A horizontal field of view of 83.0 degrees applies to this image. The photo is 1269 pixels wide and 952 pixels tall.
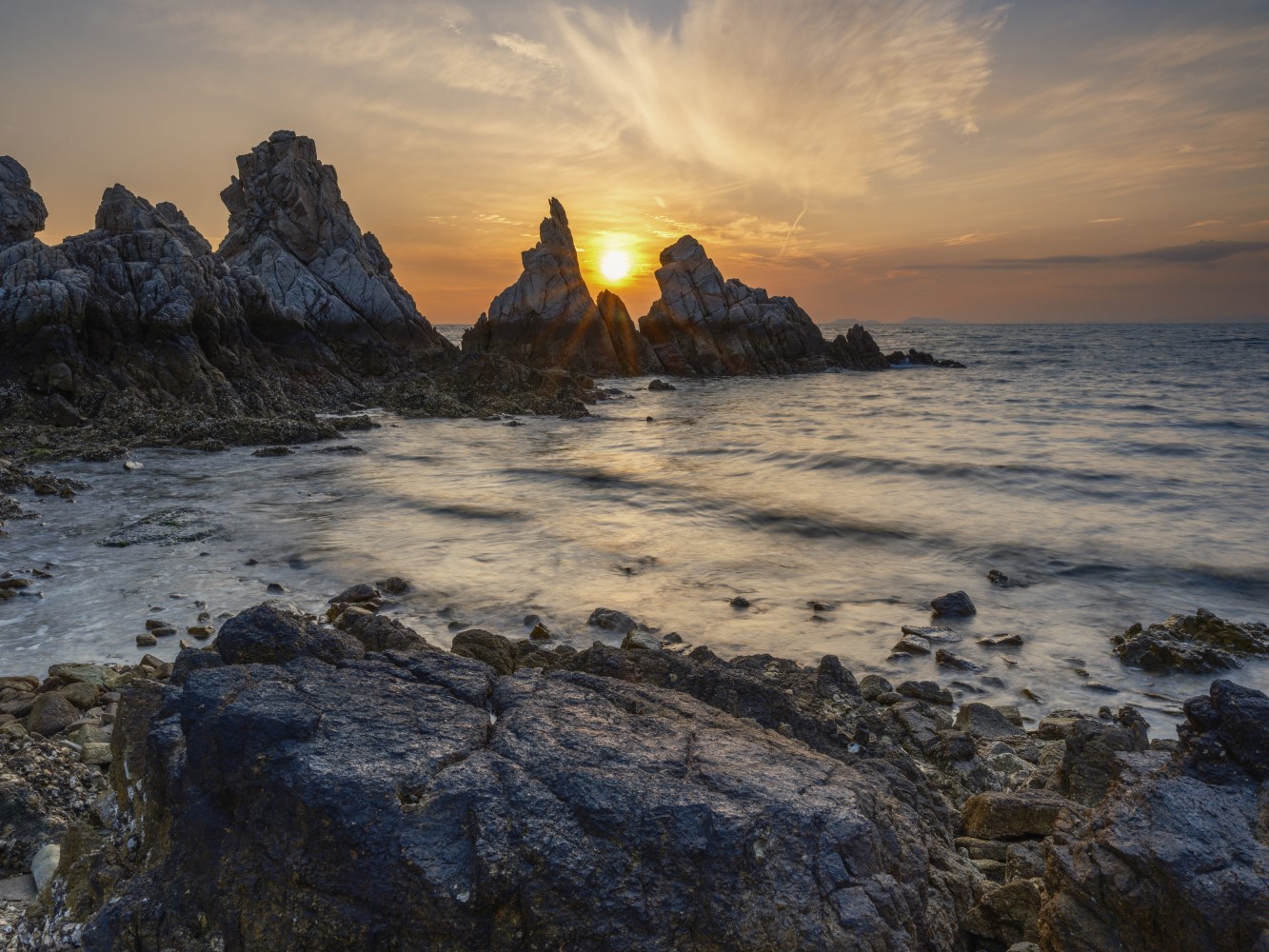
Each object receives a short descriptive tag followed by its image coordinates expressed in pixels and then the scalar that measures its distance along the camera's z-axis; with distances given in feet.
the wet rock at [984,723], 24.68
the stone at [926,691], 27.96
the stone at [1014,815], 16.37
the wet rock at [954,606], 37.06
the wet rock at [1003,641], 33.65
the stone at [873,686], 27.43
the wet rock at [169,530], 44.37
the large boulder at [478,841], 10.10
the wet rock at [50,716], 20.63
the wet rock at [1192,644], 31.27
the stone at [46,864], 13.56
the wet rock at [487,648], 25.54
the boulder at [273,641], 15.47
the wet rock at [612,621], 34.65
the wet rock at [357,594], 36.58
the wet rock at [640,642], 29.09
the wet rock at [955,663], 31.19
